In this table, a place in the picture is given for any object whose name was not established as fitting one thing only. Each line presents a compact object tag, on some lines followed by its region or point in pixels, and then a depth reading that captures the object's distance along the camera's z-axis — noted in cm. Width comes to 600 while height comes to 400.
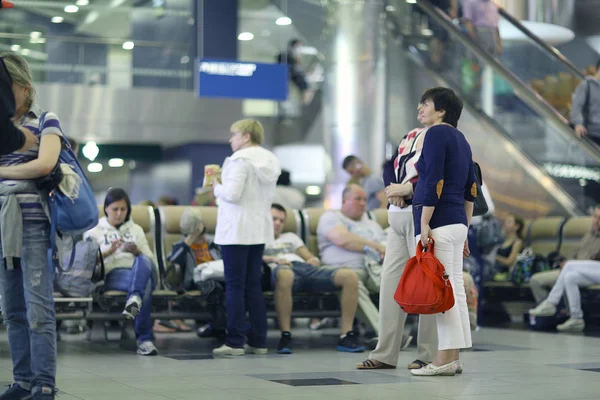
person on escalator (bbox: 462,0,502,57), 1543
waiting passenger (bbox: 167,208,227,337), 839
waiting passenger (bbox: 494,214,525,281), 1195
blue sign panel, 1527
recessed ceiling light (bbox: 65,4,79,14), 2053
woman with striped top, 469
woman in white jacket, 769
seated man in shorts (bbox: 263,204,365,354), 819
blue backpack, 475
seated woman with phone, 780
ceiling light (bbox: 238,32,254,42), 2275
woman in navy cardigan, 619
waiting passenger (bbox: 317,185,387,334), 866
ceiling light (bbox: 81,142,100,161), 2178
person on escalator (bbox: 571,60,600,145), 1308
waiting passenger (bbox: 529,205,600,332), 1048
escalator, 1358
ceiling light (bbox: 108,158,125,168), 2329
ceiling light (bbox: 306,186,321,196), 2466
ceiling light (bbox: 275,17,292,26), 2322
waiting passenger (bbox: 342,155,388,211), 1162
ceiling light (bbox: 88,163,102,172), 2398
